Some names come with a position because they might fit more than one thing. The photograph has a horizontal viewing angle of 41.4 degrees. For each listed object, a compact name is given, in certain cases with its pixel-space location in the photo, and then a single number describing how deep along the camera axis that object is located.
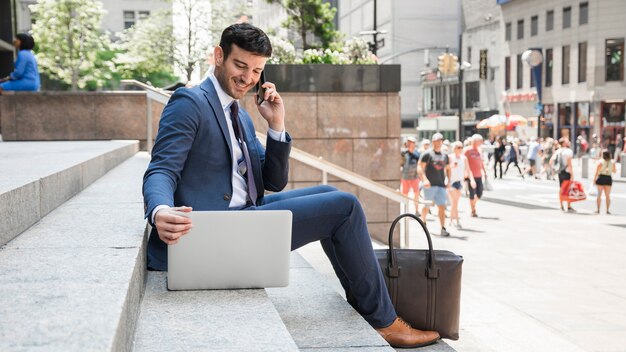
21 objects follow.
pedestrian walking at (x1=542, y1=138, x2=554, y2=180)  35.41
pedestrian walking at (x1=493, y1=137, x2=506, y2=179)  36.34
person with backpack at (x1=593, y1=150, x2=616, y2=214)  19.72
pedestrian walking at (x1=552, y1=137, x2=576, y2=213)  20.41
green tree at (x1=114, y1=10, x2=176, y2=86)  48.94
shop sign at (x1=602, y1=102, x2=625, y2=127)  49.22
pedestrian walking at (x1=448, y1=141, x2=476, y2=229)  17.08
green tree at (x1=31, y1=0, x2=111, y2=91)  51.06
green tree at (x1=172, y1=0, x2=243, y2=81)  44.84
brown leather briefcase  4.41
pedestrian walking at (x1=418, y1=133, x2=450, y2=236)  16.25
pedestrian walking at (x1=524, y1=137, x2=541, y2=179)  35.91
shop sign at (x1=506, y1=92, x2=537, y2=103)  59.16
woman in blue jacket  13.49
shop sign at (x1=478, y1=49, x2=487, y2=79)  66.21
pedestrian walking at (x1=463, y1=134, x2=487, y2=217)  19.20
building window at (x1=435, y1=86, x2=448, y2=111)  76.58
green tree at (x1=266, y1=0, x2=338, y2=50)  33.97
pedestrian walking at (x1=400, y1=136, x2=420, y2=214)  18.41
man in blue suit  3.62
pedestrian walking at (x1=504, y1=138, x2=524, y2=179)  38.17
